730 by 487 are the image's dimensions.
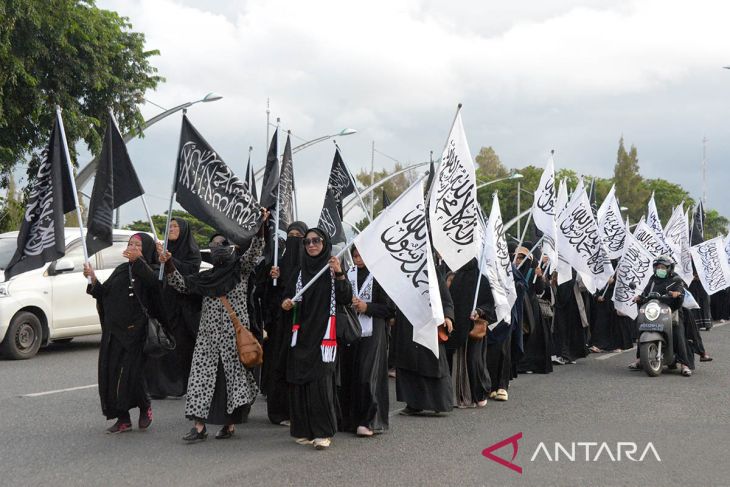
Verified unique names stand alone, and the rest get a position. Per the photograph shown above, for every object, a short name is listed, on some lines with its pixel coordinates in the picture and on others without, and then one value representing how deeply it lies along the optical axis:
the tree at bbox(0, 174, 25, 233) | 26.57
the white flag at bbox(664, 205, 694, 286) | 17.98
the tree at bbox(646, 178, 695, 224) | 94.12
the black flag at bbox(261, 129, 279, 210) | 9.43
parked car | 12.61
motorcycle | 12.21
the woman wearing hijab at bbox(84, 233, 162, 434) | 7.53
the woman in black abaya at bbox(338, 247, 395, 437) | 7.84
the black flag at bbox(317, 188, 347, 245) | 11.17
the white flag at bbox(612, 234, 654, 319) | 14.17
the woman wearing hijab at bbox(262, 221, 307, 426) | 8.20
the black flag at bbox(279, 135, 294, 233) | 9.38
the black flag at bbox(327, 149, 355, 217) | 11.69
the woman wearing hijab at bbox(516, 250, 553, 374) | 12.42
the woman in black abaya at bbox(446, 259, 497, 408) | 9.62
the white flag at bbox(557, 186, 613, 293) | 13.76
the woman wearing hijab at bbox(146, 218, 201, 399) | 7.93
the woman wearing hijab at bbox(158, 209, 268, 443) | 7.38
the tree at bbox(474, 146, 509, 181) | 102.44
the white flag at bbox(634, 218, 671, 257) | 16.05
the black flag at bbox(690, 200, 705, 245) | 23.53
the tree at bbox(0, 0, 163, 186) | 19.48
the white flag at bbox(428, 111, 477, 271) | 8.79
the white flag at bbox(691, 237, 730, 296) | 18.53
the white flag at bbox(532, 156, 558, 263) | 12.36
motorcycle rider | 12.40
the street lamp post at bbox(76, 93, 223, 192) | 23.59
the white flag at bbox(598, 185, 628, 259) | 16.08
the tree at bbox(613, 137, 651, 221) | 97.31
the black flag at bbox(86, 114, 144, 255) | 7.71
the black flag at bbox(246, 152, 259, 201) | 12.45
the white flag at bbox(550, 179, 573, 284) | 13.03
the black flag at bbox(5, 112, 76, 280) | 7.75
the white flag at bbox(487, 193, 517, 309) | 9.98
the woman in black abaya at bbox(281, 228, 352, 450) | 7.25
